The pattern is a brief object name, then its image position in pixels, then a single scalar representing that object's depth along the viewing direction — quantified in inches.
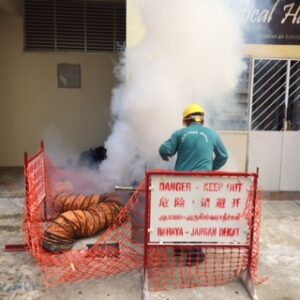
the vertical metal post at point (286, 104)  246.7
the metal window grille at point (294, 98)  248.1
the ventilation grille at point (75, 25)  314.0
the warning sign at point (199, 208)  133.9
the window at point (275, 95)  247.3
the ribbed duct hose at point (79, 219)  165.3
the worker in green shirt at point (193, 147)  158.1
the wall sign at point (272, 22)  233.6
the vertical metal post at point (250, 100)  242.3
